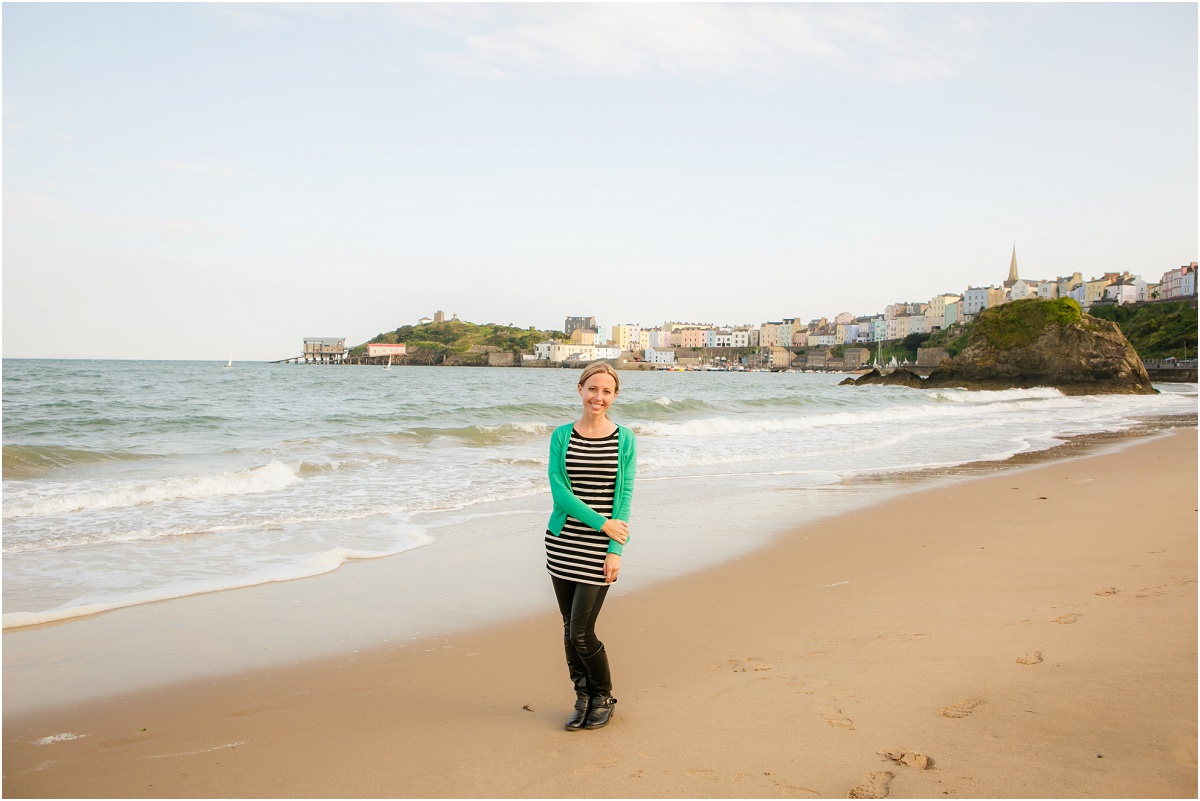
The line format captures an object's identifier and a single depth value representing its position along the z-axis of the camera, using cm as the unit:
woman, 344
